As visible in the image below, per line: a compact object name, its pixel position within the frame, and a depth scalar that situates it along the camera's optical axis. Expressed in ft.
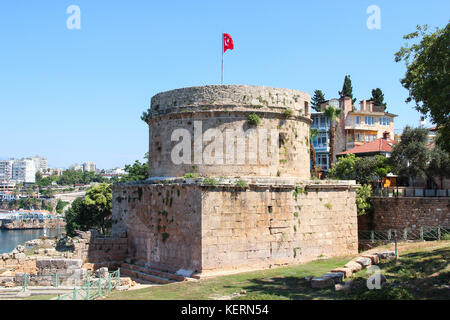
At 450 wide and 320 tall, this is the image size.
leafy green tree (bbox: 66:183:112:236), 145.28
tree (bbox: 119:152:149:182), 150.13
